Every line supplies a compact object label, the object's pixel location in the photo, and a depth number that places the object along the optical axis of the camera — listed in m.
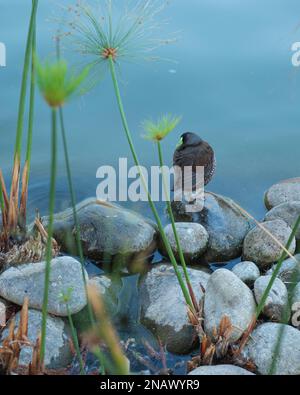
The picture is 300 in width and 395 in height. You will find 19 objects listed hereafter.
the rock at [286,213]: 2.88
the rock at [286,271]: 2.49
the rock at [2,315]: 2.14
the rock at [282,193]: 3.15
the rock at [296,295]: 2.29
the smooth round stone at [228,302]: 2.13
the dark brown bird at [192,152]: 3.12
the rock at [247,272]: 2.48
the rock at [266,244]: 2.64
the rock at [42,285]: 2.21
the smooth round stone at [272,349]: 2.01
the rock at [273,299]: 2.25
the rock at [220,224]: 2.79
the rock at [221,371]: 1.82
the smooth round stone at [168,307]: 2.21
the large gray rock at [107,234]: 2.64
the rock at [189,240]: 2.67
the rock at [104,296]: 2.29
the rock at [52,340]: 2.08
